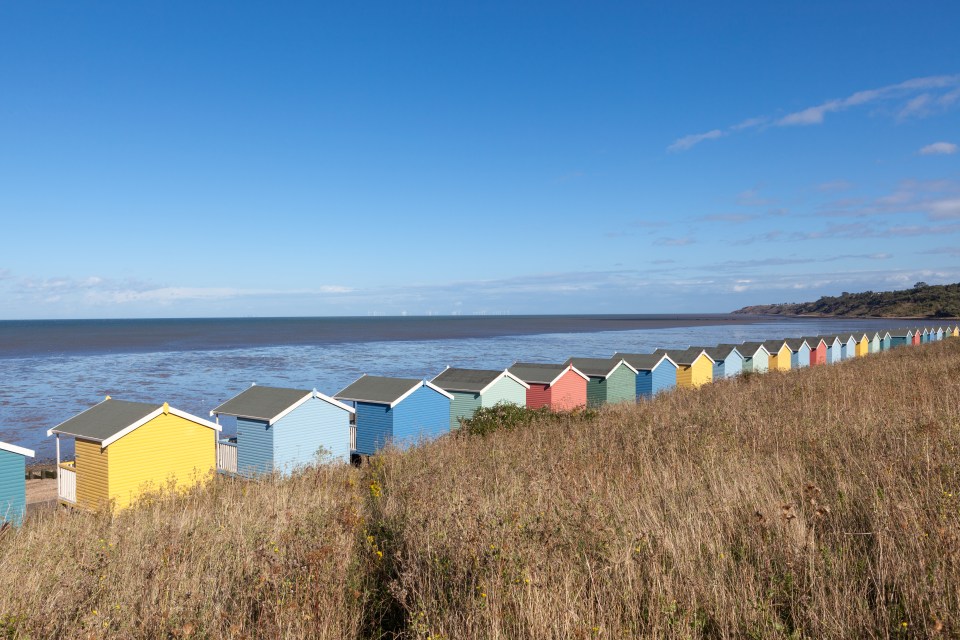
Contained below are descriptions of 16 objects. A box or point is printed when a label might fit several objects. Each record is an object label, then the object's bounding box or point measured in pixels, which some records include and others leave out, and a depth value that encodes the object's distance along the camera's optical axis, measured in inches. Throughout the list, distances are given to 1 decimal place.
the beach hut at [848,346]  1930.4
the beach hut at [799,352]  1670.8
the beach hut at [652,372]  1221.7
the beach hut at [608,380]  1162.0
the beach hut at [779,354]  1589.6
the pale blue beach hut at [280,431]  793.6
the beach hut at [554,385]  1077.8
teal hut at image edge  605.6
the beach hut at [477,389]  982.4
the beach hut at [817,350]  1761.8
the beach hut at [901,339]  2164.1
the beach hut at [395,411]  881.5
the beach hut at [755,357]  1520.9
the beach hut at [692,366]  1314.0
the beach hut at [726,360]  1440.7
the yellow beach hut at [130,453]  697.0
